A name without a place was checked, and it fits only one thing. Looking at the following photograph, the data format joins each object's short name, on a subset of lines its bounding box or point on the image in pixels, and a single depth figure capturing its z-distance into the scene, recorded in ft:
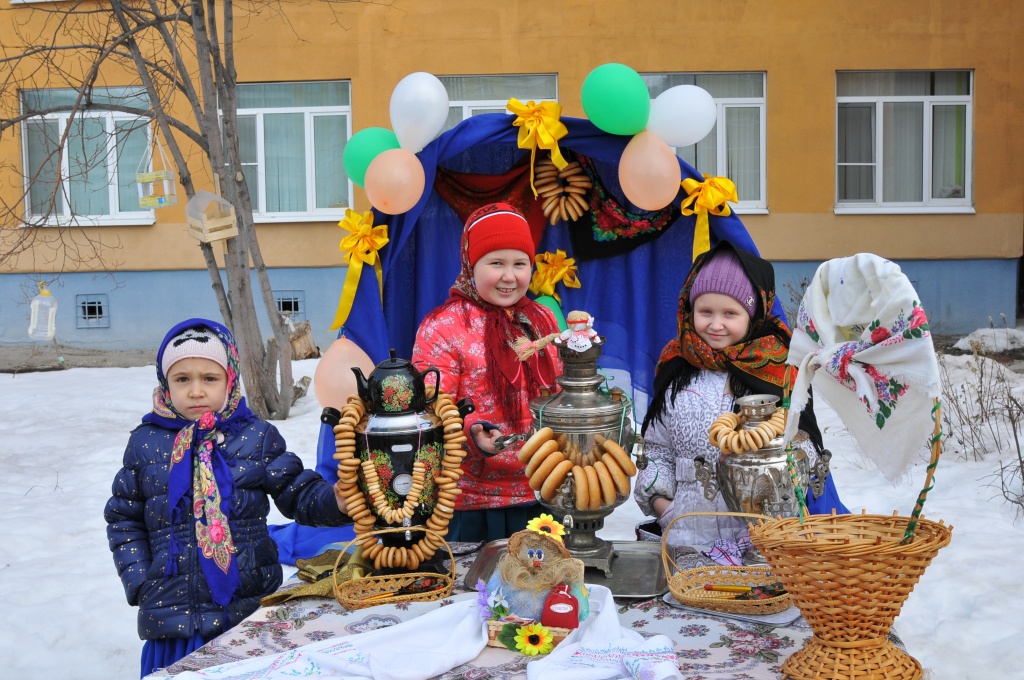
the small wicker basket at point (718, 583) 6.71
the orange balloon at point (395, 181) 9.96
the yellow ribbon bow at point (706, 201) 9.91
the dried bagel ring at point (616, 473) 7.01
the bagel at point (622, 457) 7.02
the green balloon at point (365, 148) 10.75
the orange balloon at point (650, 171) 9.71
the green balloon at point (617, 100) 9.54
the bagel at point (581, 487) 6.94
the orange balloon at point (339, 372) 10.36
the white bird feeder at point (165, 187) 17.46
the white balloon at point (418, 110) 10.20
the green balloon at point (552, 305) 10.97
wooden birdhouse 14.82
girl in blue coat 7.39
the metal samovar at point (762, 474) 7.11
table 5.93
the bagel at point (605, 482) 6.97
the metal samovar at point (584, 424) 7.08
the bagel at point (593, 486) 6.95
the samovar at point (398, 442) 7.10
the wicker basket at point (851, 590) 5.48
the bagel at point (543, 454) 6.98
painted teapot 7.18
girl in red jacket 9.07
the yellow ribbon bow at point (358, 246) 10.61
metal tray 7.21
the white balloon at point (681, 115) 9.91
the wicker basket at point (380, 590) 7.05
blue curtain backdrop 10.73
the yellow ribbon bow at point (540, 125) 10.21
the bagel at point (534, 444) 7.03
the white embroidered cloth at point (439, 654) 5.70
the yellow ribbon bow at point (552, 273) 11.21
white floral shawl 5.49
